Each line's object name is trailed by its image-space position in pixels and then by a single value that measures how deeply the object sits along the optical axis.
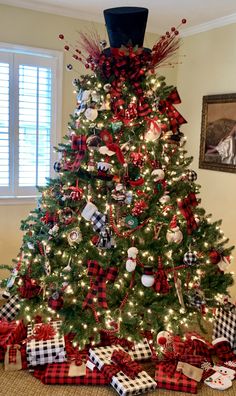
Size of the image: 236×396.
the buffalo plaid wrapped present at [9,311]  2.80
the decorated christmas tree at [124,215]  2.14
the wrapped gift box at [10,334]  2.46
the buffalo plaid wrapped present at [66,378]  2.25
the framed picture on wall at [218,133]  3.38
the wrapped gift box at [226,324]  2.60
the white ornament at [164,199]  2.12
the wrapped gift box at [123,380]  2.11
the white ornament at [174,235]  2.17
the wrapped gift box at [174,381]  2.22
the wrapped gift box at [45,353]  2.35
